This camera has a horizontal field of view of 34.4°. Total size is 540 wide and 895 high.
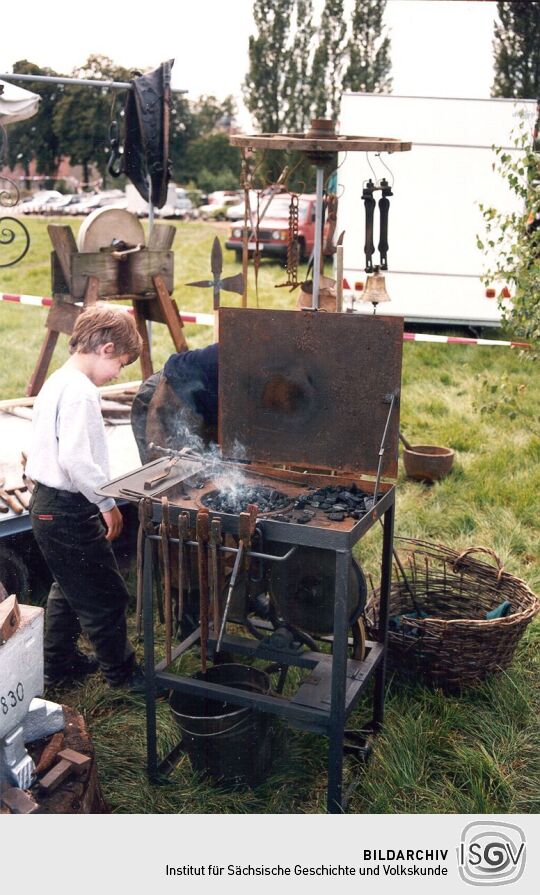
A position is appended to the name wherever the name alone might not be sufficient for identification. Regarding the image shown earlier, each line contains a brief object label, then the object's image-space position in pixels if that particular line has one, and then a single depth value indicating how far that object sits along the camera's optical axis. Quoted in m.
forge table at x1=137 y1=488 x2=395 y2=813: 2.85
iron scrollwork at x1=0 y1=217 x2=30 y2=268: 14.29
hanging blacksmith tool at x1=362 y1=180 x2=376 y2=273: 4.37
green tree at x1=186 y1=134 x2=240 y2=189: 25.05
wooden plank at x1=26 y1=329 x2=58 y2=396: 5.96
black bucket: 3.18
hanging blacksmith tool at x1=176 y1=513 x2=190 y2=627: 2.90
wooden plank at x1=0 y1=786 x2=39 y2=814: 2.52
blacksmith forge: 2.96
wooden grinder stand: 5.42
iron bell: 4.73
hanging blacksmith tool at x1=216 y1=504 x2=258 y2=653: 2.81
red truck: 13.60
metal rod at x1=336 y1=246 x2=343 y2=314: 4.27
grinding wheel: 5.58
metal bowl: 6.14
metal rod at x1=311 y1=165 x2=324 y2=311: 4.12
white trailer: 9.53
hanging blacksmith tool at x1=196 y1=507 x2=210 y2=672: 2.86
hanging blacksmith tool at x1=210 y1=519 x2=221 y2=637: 2.86
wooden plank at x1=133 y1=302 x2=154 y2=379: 6.05
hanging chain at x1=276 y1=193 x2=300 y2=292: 4.64
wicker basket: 3.68
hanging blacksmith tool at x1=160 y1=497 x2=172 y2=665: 2.92
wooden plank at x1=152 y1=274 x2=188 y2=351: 5.78
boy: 3.28
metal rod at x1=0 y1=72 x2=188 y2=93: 4.85
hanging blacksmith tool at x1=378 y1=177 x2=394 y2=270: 4.39
